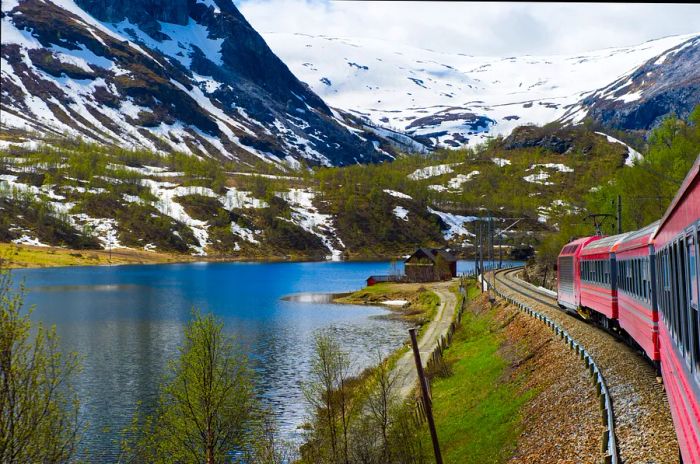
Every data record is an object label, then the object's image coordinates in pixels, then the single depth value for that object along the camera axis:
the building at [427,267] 145.00
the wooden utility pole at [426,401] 26.27
